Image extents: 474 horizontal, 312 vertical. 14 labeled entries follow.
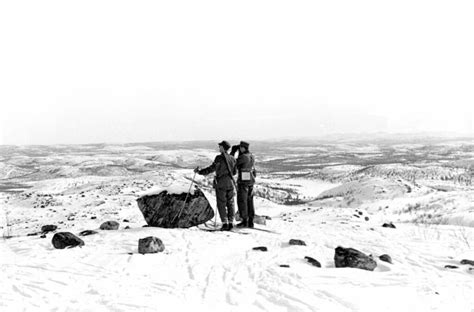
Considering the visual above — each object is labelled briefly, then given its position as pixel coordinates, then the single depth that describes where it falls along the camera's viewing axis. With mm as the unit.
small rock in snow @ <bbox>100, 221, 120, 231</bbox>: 11398
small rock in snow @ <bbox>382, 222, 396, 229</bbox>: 13048
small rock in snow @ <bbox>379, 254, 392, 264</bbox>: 7770
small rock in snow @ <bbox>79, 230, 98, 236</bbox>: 10328
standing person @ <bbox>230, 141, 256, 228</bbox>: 11430
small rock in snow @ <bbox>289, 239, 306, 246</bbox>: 9438
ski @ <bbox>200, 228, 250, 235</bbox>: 10863
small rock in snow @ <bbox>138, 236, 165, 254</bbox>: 8047
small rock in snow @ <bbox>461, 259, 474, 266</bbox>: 7541
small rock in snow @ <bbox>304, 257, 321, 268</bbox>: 7355
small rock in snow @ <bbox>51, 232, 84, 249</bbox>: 8377
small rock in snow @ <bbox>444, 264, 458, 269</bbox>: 7329
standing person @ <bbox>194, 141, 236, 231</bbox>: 11062
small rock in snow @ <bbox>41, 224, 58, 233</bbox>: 11633
